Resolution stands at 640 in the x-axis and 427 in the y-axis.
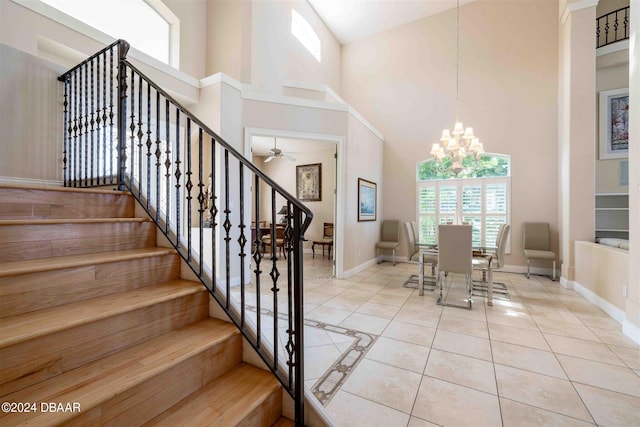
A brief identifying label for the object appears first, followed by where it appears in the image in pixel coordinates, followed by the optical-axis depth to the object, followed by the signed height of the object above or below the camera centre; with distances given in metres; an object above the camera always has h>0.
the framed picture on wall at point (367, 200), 5.44 +0.29
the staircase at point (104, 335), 0.96 -0.55
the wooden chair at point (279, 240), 6.32 -0.66
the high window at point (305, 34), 5.78 +4.07
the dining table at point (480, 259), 3.57 -0.63
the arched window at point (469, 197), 5.59 +0.36
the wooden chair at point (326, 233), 7.26 -0.54
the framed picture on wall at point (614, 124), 5.05 +1.71
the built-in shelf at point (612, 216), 5.11 -0.03
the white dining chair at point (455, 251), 3.44 -0.48
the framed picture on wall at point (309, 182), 7.58 +0.88
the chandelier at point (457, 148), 3.97 +0.98
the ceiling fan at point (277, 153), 5.97 +1.35
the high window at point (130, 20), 3.39 +2.69
